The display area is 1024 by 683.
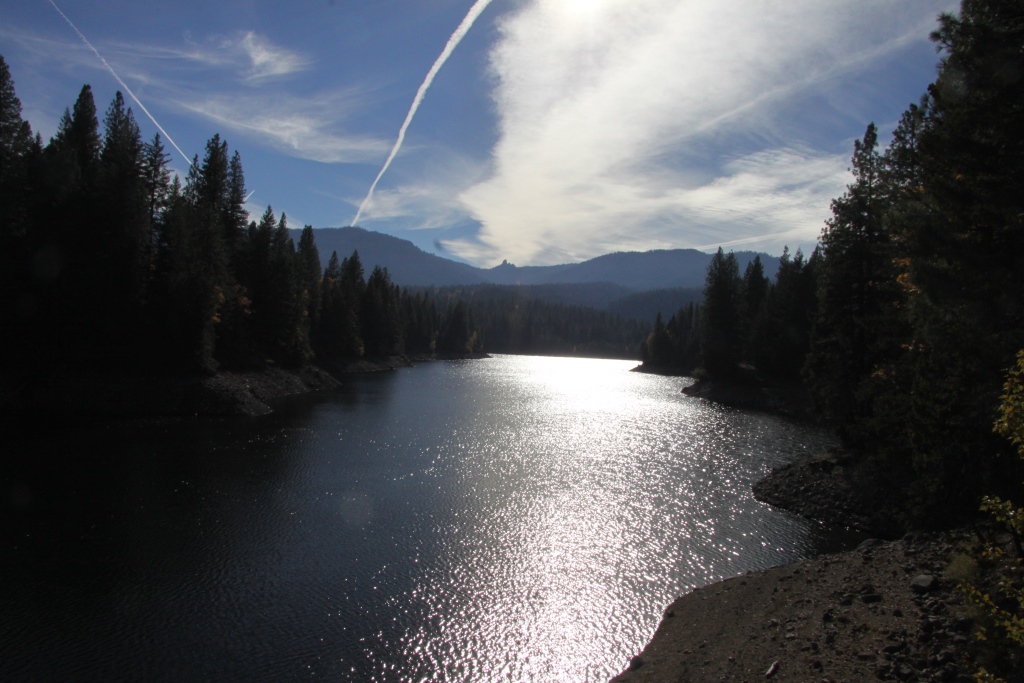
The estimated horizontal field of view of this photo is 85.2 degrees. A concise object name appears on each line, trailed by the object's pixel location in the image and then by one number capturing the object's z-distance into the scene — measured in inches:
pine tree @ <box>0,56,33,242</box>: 1697.8
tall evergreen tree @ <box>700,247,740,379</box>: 3284.9
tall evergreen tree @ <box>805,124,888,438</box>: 1331.2
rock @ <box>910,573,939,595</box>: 557.9
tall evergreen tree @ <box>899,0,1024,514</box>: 473.7
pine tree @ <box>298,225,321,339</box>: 3526.1
